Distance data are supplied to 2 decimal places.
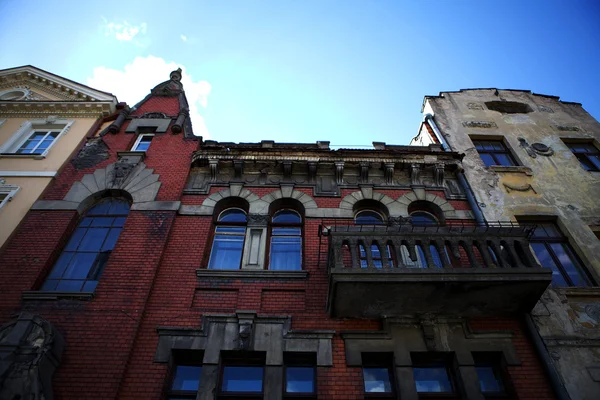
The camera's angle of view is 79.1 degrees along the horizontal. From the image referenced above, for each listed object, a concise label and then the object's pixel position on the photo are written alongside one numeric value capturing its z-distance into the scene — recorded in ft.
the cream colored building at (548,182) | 23.95
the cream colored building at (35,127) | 32.65
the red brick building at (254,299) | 21.75
